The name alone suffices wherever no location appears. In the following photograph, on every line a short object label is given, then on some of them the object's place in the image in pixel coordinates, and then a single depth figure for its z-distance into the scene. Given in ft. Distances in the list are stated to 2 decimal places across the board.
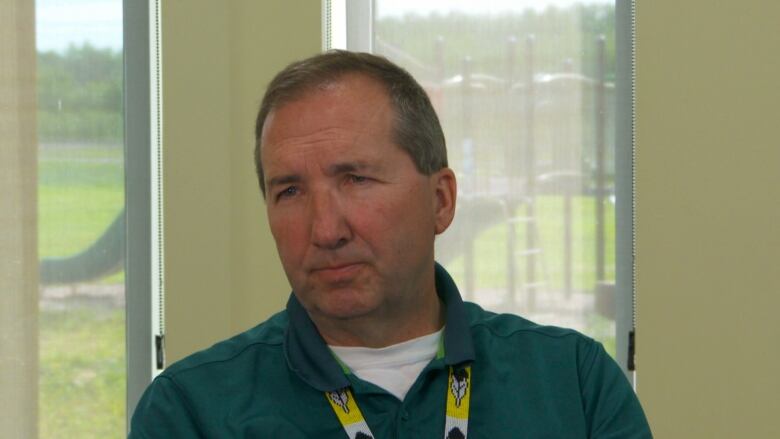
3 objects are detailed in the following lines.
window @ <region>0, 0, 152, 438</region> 17.37
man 10.81
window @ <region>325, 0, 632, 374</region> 23.31
